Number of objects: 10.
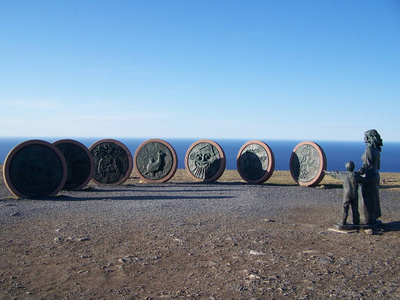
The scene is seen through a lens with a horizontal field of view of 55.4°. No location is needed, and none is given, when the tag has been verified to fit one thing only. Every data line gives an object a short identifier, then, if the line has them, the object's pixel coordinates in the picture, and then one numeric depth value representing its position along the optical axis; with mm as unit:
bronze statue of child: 7836
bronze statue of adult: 8148
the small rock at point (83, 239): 6850
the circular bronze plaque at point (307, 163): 14219
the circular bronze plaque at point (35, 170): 11250
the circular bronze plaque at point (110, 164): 15070
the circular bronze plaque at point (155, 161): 15883
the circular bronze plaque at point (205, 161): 15914
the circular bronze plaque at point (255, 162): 15117
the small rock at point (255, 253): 6145
